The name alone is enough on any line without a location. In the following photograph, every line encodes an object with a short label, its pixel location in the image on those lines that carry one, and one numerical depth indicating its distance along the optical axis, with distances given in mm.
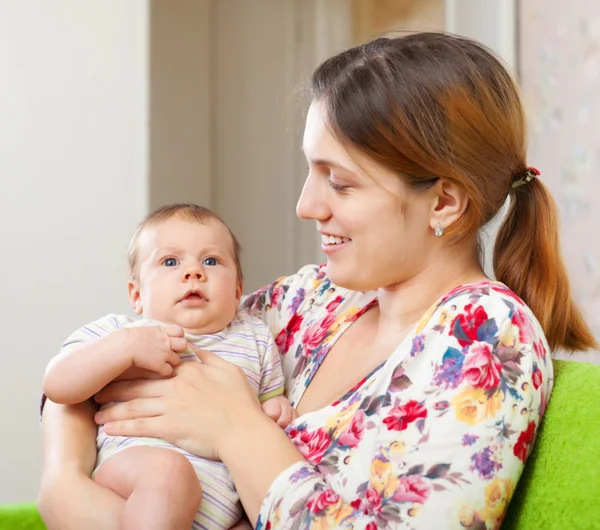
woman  1090
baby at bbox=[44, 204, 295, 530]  1250
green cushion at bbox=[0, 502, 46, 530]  1642
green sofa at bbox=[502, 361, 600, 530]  1042
